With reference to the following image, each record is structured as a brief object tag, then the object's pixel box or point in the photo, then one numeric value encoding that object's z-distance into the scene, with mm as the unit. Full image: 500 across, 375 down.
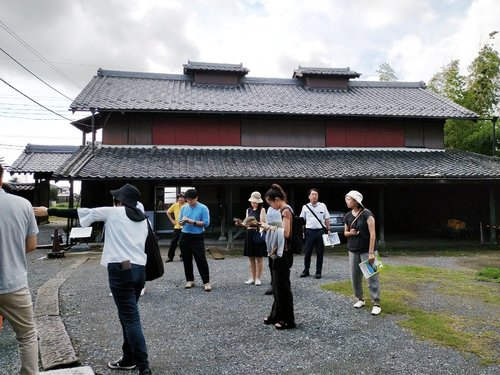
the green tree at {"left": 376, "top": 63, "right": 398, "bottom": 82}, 31188
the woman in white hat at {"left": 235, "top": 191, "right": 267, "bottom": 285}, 6066
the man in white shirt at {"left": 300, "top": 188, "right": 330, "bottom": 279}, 7102
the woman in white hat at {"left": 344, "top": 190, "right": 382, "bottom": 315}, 4816
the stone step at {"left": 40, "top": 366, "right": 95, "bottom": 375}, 3068
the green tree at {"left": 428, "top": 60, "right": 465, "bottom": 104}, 21953
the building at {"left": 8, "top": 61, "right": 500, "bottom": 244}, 11922
